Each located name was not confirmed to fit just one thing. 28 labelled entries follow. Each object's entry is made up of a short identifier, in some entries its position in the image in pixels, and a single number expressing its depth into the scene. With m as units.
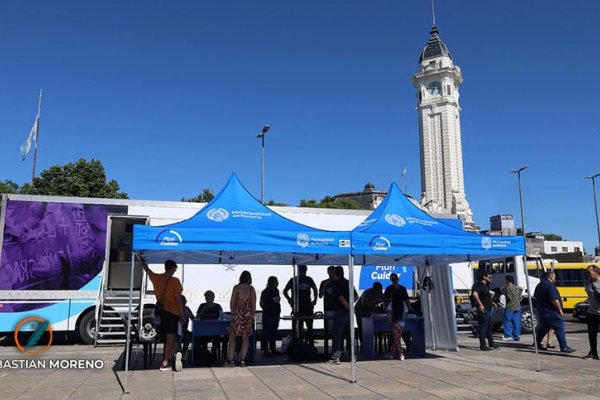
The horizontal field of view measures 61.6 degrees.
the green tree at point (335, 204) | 72.44
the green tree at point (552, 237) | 122.51
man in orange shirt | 8.37
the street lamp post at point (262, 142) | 24.12
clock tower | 87.19
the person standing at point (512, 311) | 13.21
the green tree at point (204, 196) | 54.33
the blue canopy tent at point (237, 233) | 7.67
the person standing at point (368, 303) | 10.52
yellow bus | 23.25
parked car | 19.81
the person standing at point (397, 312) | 9.80
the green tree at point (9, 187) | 53.83
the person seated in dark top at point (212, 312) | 9.66
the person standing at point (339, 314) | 9.21
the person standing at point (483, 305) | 11.26
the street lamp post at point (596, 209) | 44.84
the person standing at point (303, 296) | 10.52
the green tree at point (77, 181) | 35.62
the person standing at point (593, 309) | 9.78
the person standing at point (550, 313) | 10.70
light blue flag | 32.33
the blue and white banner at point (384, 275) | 13.65
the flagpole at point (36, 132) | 33.12
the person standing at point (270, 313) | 10.29
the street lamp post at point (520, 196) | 43.82
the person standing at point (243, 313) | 8.91
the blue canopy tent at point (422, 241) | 8.48
